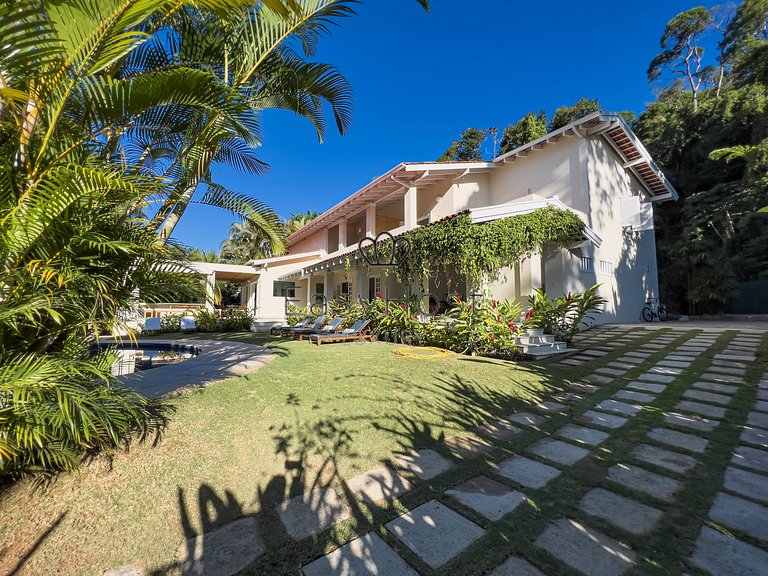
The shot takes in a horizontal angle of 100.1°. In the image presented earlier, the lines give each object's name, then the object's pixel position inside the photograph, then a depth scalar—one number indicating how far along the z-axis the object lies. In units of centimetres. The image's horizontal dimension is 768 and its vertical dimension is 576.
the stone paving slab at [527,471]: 261
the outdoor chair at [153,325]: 1487
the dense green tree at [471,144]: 2755
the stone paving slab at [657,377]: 525
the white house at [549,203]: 1106
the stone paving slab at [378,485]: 241
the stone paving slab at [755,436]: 313
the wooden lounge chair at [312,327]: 1197
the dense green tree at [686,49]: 2839
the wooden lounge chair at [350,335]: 983
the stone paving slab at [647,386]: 484
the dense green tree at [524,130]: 2089
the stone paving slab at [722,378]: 500
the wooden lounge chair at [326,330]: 1100
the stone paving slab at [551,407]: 426
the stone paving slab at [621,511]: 207
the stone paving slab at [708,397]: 425
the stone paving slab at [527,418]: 387
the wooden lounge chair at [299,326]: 1286
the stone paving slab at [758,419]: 354
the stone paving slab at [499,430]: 350
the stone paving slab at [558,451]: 297
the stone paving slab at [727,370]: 536
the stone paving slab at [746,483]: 236
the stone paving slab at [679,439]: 312
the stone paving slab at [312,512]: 208
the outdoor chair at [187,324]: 1533
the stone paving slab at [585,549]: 174
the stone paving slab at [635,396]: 445
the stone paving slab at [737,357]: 611
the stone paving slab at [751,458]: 274
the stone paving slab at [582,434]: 334
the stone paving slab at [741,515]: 201
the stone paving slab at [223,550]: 178
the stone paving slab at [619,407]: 407
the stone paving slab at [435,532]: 186
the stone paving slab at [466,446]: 311
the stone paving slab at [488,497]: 224
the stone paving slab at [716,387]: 461
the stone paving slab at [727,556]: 171
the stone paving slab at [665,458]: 277
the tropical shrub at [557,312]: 778
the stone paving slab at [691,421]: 354
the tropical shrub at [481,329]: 727
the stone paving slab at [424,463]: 275
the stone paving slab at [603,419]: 372
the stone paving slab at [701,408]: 387
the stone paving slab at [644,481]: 242
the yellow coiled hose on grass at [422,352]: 694
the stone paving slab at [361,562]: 174
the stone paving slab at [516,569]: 171
